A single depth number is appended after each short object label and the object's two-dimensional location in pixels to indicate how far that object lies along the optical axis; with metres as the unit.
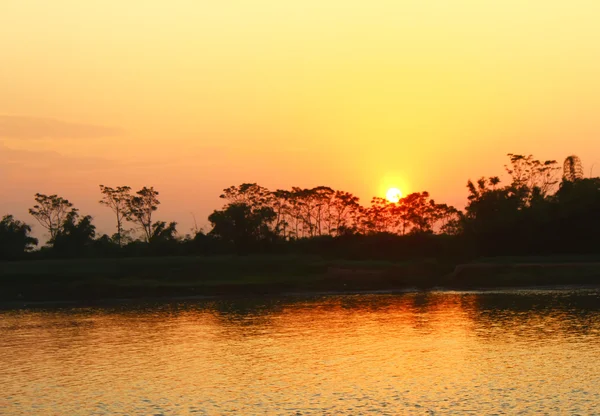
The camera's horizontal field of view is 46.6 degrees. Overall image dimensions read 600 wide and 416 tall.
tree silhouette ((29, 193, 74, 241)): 164.62
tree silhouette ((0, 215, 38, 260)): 146.62
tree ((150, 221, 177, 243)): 159.62
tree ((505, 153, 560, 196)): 148.62
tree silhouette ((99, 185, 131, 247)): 161.38
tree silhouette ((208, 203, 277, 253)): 143.38
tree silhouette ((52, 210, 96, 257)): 144.18
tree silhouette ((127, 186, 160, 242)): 162.25
